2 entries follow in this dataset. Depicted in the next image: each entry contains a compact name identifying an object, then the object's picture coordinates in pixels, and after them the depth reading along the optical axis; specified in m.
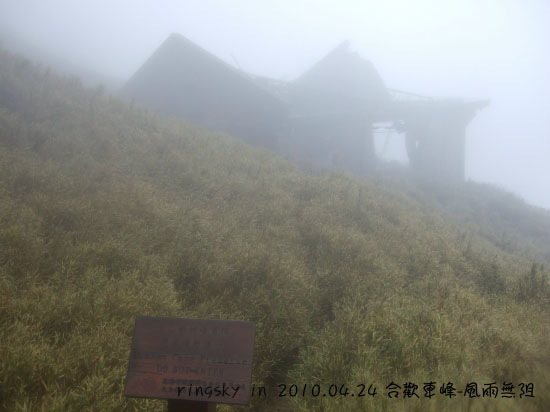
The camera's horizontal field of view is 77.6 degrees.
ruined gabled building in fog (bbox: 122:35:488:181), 20.44
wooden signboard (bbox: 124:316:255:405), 2.57
